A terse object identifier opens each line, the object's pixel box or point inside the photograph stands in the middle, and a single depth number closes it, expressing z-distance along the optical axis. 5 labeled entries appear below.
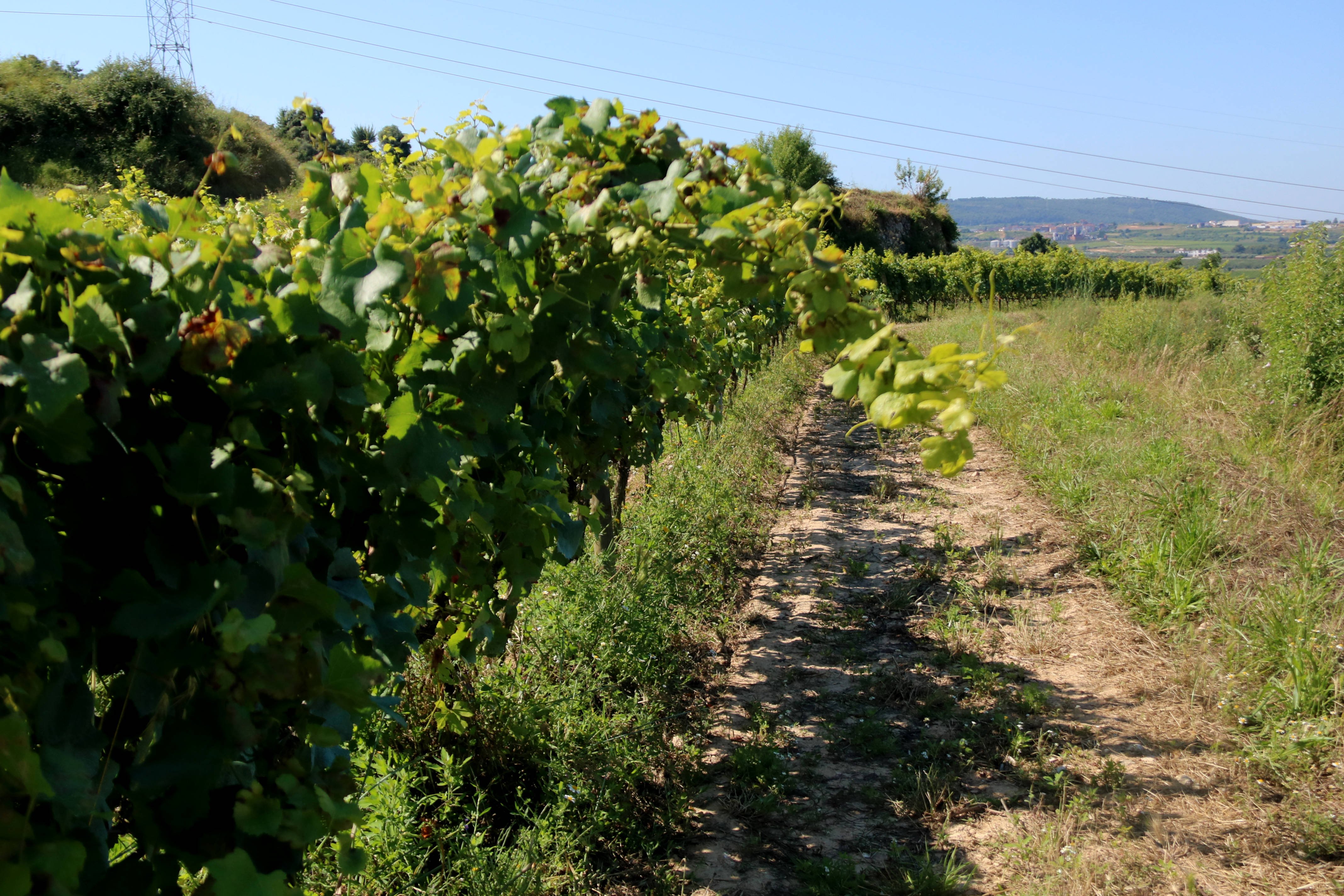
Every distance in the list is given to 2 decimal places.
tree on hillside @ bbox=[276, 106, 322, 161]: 32.22
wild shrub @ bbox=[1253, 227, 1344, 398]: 7.52
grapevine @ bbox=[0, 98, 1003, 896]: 0.93
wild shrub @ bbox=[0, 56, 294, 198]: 23.97
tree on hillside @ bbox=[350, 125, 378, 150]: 37.53
